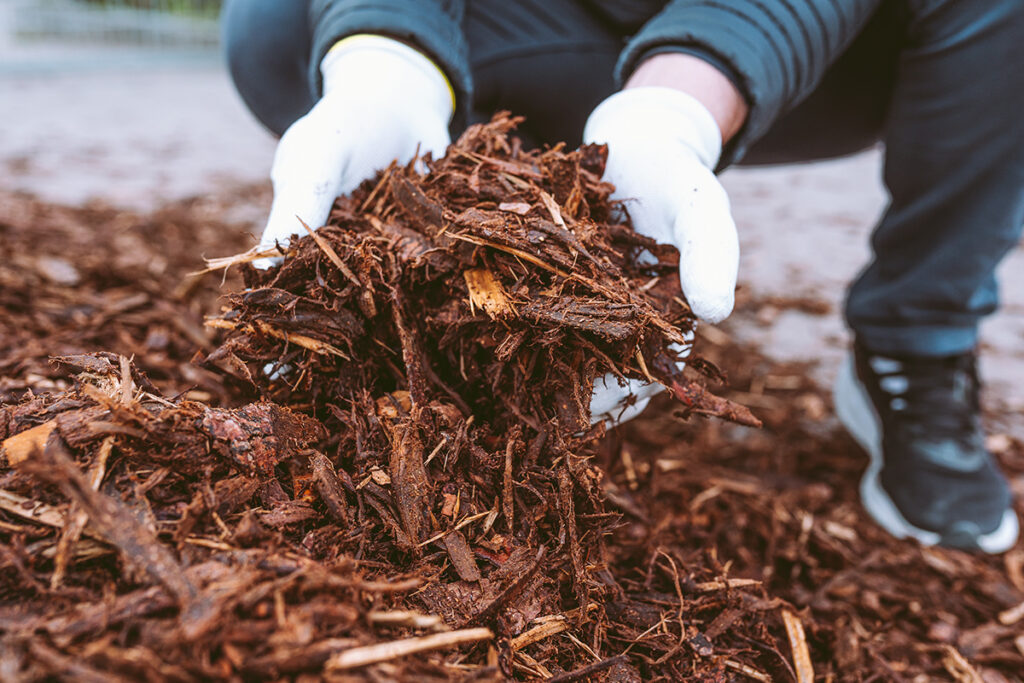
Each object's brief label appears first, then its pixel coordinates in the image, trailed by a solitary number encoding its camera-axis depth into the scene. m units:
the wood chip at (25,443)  0.65
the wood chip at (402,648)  0.53
